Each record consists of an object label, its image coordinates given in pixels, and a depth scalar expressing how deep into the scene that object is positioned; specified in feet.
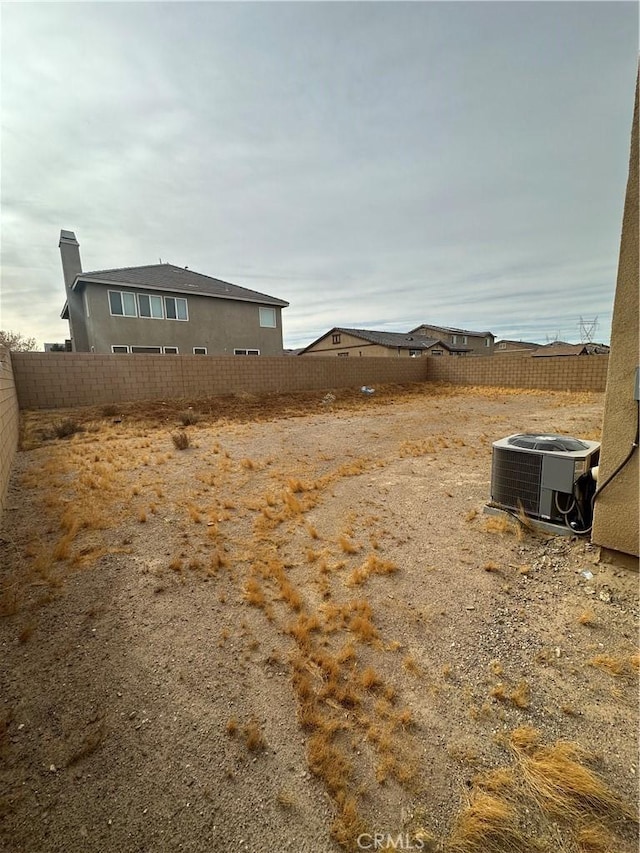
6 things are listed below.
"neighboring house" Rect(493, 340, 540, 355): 174.30
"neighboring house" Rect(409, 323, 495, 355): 143.64
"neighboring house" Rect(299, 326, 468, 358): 96.43
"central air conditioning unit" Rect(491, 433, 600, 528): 9.90
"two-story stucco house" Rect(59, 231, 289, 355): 47.65
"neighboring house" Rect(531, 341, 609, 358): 113.19
